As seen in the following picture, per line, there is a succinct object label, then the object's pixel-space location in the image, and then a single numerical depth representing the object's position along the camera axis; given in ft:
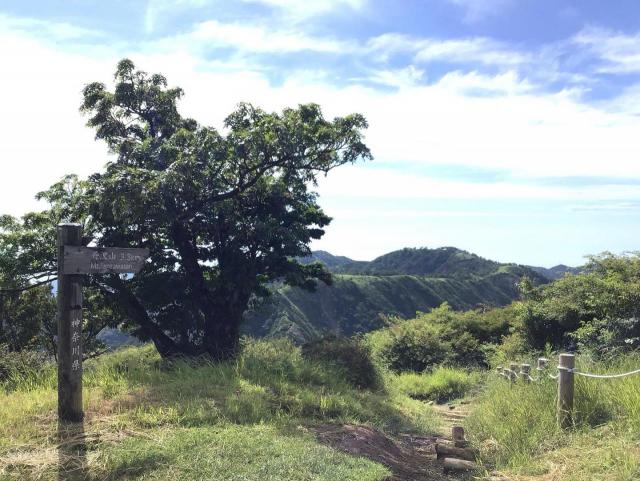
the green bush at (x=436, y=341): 67.15
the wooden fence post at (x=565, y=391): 20.51
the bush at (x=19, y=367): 26.94
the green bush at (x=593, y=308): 33.72
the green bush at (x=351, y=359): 37.17
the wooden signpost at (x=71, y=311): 19.76
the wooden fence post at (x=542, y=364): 26.63
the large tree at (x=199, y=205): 39.93
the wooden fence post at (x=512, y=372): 32.68
